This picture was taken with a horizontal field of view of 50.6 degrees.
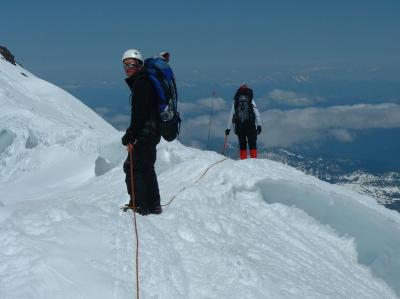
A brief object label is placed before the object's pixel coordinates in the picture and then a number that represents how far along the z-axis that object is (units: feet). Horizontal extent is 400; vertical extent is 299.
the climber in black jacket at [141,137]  20.11
